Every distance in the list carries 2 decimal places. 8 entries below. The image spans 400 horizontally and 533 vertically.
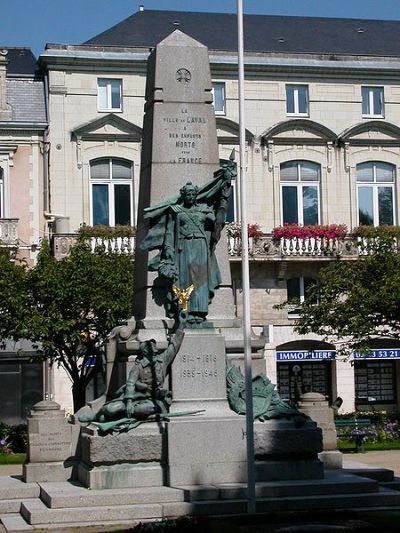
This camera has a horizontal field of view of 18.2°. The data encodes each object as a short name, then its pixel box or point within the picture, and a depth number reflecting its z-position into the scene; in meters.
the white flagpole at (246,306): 16.16
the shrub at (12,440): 30.55
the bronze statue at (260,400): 18.19
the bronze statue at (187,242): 18.84
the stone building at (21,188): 43.31
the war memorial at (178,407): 16.78
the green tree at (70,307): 33.41
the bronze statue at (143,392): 17.52
